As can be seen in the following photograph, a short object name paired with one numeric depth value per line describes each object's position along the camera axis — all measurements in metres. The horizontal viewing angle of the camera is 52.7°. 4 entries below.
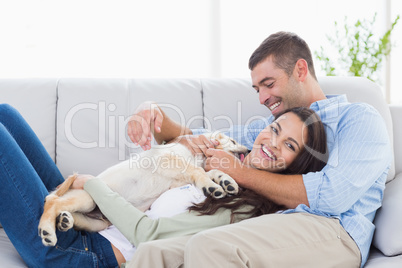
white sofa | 1.97
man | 1.17
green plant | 3.42
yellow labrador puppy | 1.40
